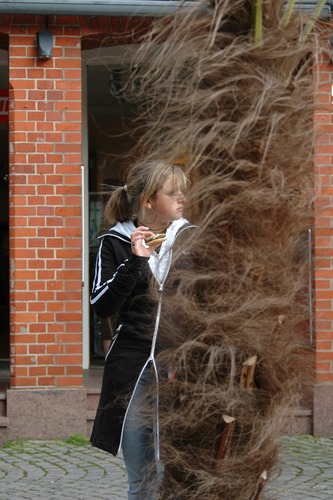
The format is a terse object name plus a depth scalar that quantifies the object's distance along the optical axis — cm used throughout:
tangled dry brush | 419
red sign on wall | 1410
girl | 535
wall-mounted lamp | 1145
